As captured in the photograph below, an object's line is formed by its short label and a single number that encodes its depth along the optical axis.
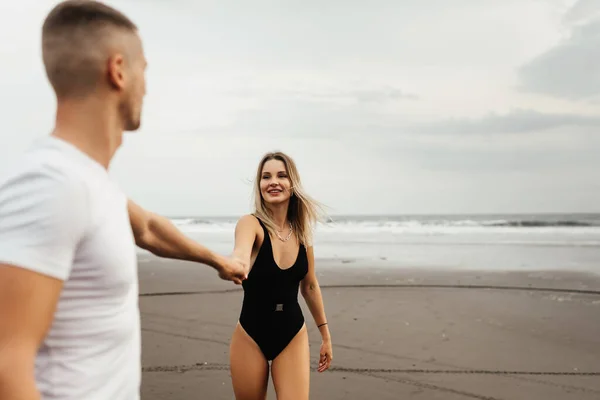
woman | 3.59
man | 0.98
